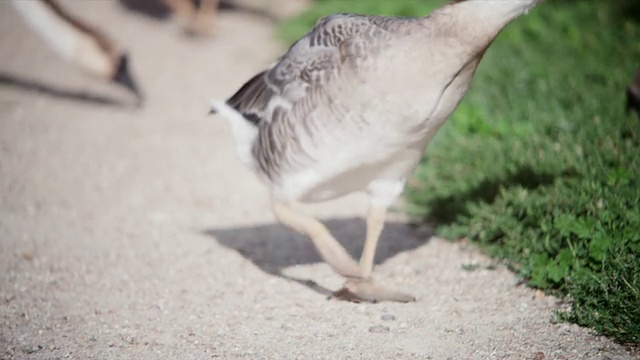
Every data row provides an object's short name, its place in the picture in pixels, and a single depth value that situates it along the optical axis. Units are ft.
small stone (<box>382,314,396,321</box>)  26.53
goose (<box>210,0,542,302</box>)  24.04
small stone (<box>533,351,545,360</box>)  23.79
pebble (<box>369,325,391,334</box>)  25.55
